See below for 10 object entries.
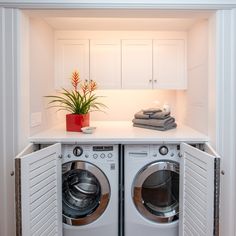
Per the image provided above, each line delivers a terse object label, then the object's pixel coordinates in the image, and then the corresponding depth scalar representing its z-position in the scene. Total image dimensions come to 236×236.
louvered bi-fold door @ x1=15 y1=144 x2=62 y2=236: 1.34
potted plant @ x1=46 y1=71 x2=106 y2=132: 2.05
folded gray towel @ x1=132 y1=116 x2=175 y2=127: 2.10
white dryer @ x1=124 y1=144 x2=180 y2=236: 1.83
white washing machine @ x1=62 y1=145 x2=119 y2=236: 1.82
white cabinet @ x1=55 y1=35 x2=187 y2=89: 2.47
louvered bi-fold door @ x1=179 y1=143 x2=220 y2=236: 1.36
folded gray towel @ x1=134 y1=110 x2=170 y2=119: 2.15
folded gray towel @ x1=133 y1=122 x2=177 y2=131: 2.10
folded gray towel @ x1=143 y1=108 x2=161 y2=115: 2.24
